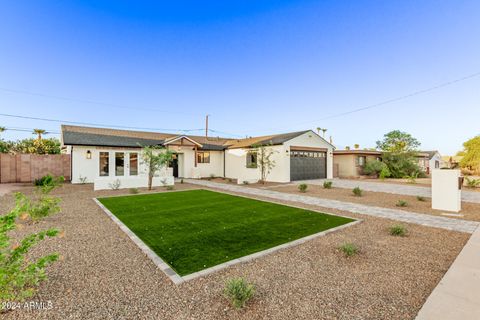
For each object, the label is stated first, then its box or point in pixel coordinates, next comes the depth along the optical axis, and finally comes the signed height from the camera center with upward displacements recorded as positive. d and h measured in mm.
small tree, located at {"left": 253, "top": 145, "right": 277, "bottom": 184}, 16044 +120
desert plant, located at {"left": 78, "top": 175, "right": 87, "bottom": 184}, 14633 -1231
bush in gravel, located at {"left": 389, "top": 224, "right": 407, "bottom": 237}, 4922 -1661
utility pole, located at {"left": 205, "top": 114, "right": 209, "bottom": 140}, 34031 +6019
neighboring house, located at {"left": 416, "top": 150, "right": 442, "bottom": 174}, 29422 -11
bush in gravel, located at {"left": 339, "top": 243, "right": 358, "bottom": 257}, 3753 -1611
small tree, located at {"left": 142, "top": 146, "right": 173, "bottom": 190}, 11766 +114
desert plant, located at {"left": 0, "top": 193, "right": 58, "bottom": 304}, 1789 -957
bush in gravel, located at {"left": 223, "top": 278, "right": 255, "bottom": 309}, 2394 -1539
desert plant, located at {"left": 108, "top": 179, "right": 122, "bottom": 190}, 12703 -1439
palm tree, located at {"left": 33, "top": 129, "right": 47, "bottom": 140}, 26000 +3641
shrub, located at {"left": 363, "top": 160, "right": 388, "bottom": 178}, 20777 -688
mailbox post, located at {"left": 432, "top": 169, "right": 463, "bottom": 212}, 7289 -1063
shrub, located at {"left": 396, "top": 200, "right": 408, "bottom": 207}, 8138 -1699
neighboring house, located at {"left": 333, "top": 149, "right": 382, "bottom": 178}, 21906 -77
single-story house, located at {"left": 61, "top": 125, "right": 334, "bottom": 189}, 14562 +209
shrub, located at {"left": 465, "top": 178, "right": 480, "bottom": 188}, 13656 -1571
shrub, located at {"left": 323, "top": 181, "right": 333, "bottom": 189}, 12862 -1508
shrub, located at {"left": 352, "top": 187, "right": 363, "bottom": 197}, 10459 -1590
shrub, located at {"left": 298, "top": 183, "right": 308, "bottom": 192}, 11491 -1501
